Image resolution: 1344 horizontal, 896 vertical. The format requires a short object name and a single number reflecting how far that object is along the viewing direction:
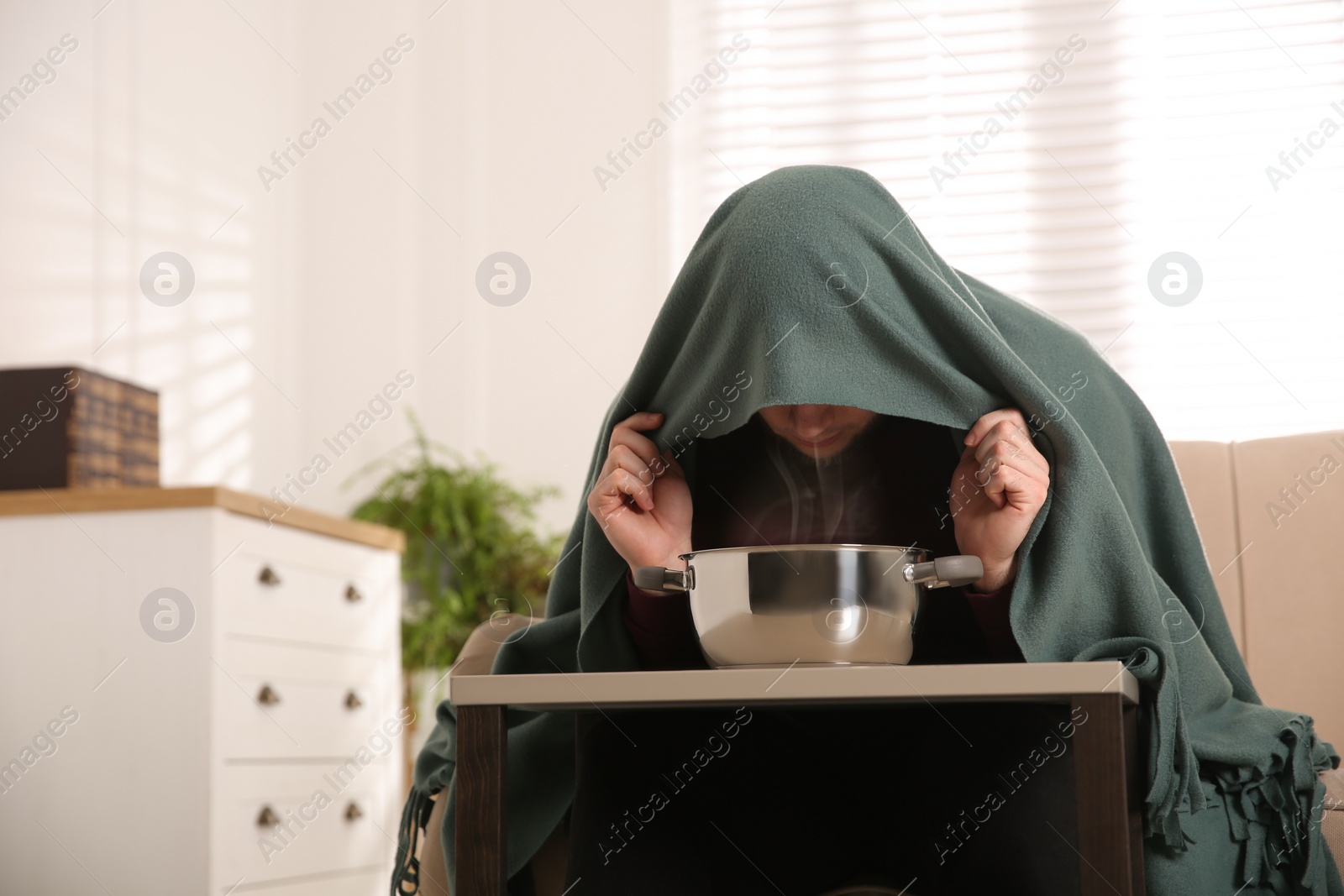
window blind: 2.69
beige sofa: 1.29
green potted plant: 2.88
